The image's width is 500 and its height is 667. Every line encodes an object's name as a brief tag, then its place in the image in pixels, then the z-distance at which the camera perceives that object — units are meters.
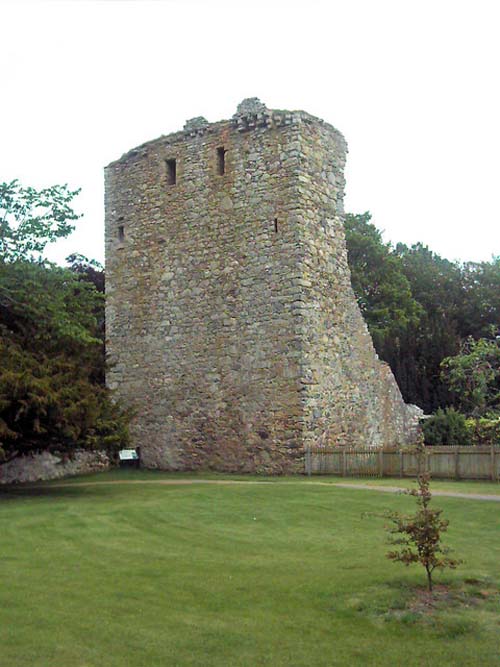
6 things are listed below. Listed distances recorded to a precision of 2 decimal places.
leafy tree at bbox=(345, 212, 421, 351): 42.94
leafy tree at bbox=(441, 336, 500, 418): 26.34
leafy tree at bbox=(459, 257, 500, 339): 48.16
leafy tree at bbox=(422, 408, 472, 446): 26.83
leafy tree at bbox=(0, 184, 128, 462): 16.36
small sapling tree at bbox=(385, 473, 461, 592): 7.60
